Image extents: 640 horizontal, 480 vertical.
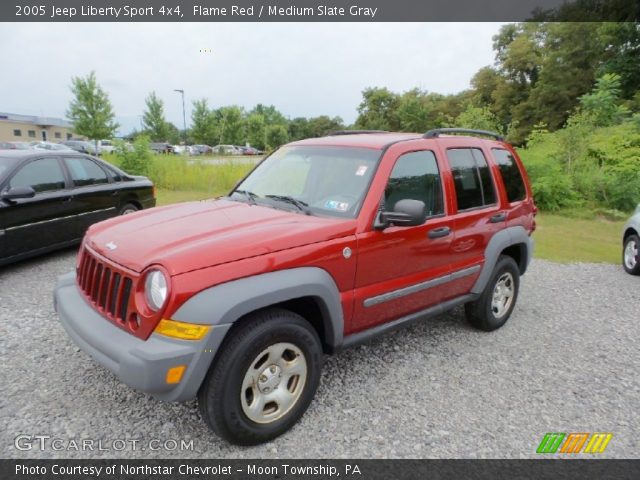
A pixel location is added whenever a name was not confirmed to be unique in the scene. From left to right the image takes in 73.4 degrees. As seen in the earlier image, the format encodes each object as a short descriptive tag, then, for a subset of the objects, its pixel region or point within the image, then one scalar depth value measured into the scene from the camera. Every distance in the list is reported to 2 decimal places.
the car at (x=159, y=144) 37.64
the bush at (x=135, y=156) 15.26
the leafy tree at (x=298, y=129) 68.50
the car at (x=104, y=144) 39.02
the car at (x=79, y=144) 37.17
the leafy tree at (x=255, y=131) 48.53
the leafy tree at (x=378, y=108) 55.69
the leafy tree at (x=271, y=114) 71.75
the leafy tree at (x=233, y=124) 43.14
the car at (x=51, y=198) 5.59
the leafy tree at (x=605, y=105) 16.78
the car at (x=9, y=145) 21.65
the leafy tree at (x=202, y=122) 36.28
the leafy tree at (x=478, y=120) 14.73
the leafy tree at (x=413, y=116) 44.16
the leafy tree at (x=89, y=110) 32.78
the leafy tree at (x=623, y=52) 31.66
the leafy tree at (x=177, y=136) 73.32
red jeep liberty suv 2.39
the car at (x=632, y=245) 6.97
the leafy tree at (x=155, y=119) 39.34
